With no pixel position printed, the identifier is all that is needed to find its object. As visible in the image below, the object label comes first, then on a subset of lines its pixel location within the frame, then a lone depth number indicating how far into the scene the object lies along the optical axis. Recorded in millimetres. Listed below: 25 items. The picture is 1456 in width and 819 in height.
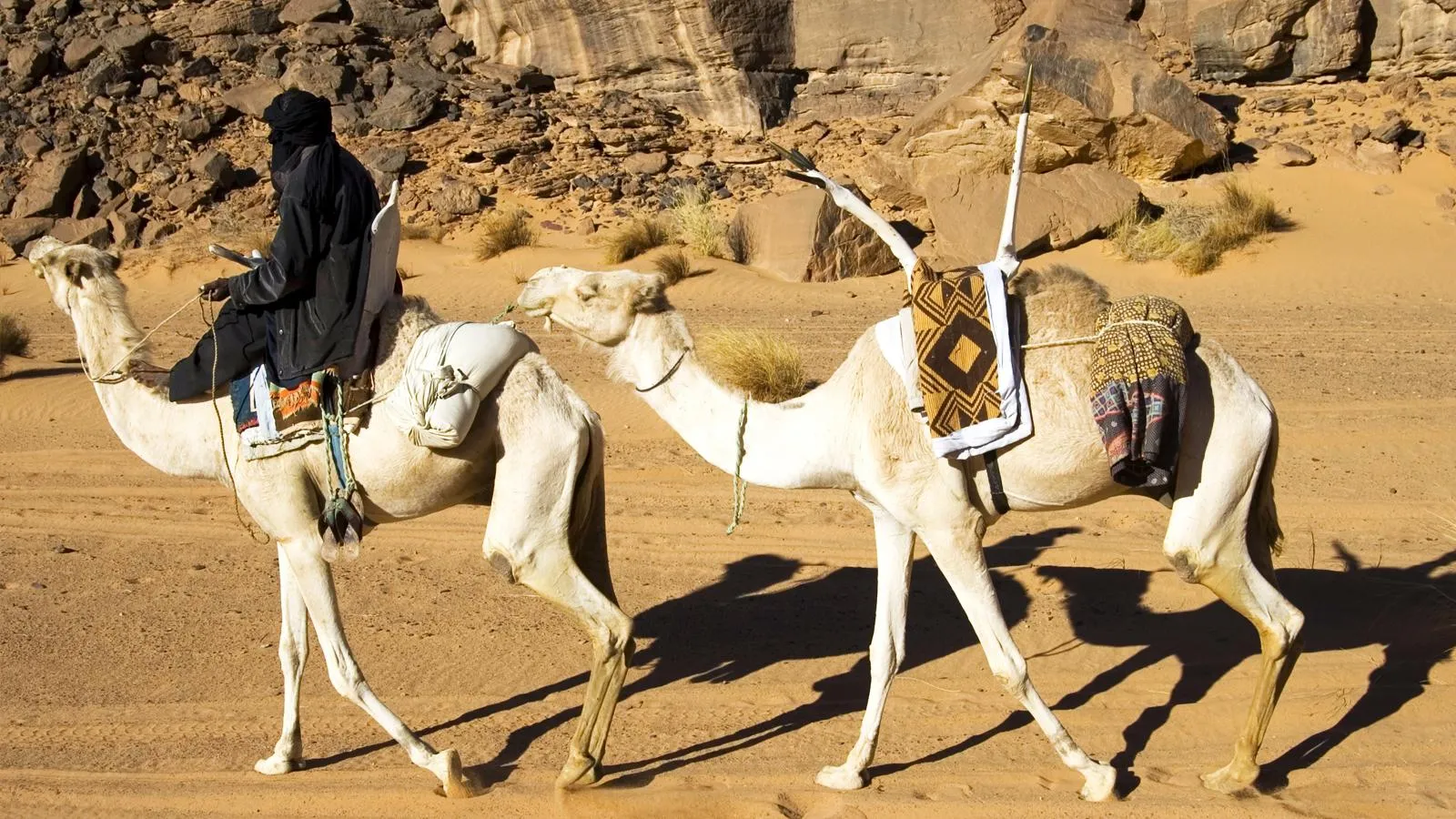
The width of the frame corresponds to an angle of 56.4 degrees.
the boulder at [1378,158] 19406
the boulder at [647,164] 22297
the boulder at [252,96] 23359
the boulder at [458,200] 20984
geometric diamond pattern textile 5172
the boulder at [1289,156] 19688
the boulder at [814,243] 17000
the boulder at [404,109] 23469
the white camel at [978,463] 5324
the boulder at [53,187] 21094
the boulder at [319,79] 23797
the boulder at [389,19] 26266
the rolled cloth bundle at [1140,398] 5078
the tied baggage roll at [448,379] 5332
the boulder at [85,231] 20438
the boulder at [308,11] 26047
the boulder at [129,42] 24922
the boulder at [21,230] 20297
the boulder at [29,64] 24531
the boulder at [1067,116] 18375
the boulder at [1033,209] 17219
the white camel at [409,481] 5488
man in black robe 5398
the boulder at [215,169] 21781
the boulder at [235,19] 25812
